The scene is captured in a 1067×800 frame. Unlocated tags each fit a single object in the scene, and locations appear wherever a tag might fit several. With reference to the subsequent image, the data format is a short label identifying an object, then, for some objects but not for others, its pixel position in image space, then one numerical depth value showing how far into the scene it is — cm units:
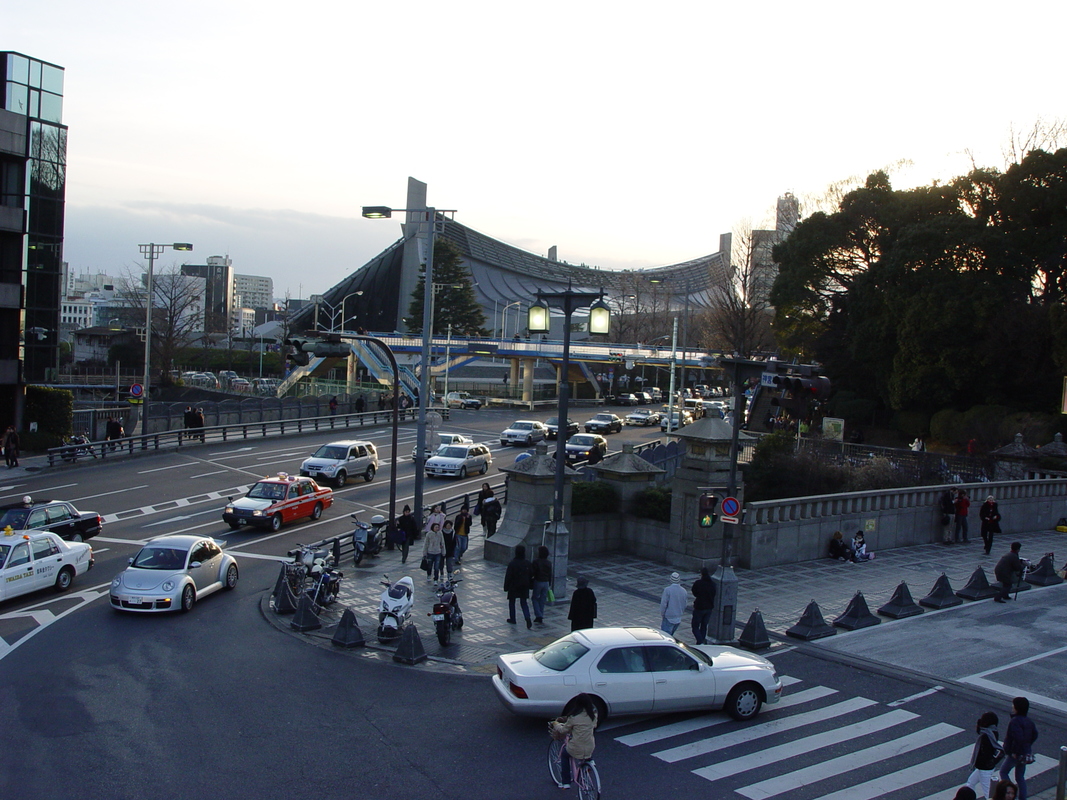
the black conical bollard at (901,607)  1552
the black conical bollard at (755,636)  1348
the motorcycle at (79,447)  3228
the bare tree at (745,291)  5141
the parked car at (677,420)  4674
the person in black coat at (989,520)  2164
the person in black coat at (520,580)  1433
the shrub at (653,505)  2055
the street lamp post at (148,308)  3634
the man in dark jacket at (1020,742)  812
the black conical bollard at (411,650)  1257
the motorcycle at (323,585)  1541
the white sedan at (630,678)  983
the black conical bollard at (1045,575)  1845
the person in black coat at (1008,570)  1645
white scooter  1354
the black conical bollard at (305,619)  1427
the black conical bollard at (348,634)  1330
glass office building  3491
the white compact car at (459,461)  3388
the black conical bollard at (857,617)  1465
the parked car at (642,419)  5744
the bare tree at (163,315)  7269
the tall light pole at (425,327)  2203
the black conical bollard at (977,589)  1695
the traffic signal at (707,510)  1429
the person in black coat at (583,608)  1302
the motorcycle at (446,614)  1326
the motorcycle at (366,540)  1955
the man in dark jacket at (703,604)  1348
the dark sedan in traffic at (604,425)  5009
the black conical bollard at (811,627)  1403
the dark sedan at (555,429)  4450
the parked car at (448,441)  3625
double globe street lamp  1516
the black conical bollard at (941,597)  1622
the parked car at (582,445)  3722
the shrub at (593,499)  2078
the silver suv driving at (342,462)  3116
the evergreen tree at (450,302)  8394
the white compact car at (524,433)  4312
